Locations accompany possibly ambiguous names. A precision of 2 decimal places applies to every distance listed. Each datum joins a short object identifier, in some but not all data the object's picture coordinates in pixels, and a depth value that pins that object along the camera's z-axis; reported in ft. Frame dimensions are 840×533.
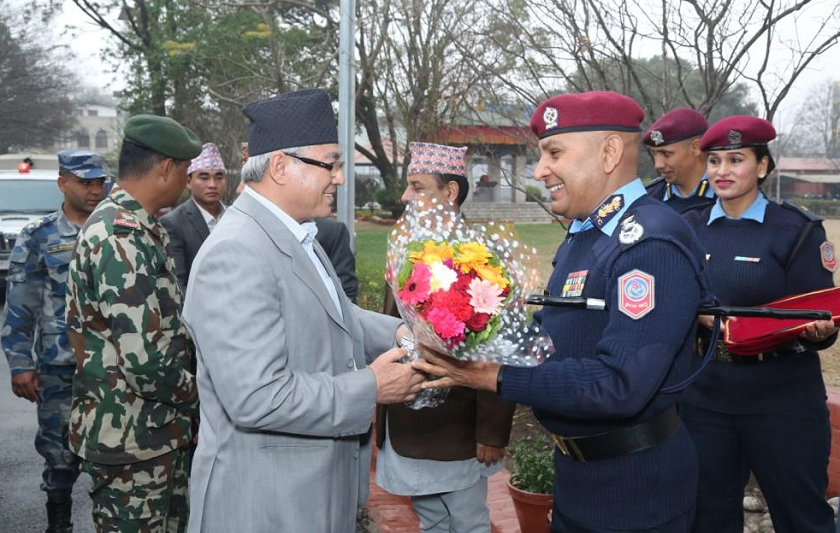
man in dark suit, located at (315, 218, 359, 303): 17.94
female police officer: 11.29
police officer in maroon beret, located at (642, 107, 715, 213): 14.52
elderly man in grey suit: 7.64
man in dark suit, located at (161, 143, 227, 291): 18.16
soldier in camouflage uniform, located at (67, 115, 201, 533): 10.52
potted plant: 13.15
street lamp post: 23.66
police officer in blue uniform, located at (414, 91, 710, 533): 7.27
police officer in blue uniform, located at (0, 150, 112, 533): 14.79
